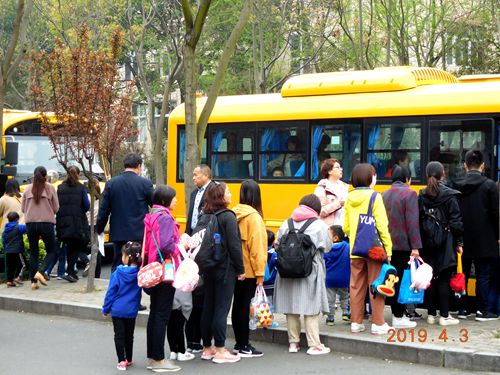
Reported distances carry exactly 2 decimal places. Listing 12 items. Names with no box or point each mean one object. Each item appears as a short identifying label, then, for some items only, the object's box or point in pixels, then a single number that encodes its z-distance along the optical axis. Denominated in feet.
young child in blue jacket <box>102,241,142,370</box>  30.45
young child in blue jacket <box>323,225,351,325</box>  35.50
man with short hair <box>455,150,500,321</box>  35.94
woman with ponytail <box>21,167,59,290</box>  47.73
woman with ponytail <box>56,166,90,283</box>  49.06
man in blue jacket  39.45
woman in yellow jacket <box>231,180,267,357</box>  31.89
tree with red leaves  46.68
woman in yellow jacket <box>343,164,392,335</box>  33.19
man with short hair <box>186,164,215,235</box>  36.09
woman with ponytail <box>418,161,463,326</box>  34.60
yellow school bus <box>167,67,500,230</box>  48.60
